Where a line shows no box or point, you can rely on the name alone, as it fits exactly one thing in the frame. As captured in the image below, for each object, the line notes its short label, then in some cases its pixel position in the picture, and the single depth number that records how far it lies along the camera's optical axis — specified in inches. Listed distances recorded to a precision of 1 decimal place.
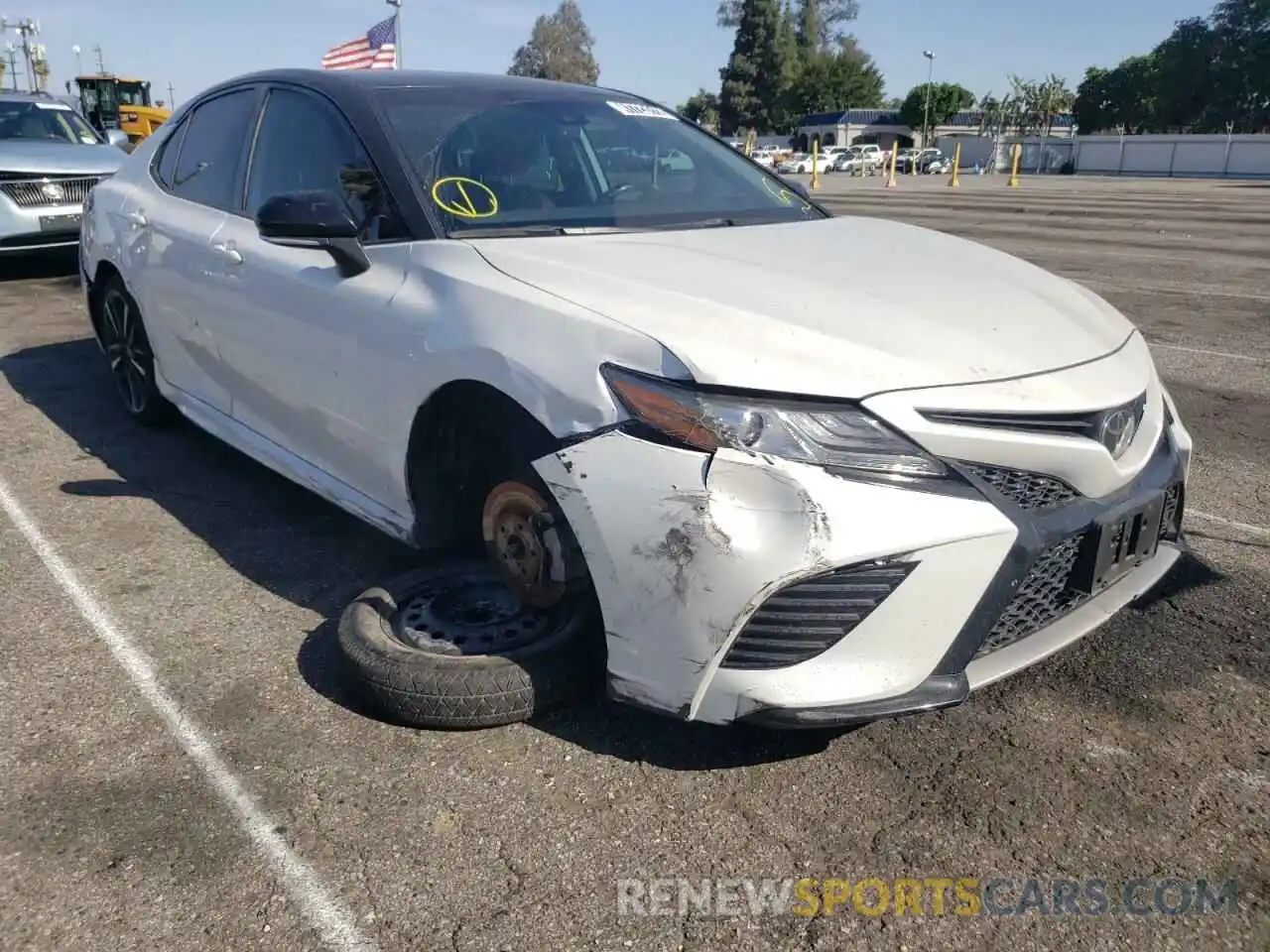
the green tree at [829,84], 3885.3
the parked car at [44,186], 394.3
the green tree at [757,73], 3826.3
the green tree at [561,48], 3737.7
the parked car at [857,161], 2287.2
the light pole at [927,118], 3248.0
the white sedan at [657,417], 88.9
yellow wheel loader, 1181.1
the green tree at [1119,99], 3489.2
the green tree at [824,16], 3966.5
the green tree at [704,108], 4122.5
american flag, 677.3
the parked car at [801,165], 2202.5
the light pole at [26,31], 2832.2
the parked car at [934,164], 2375.7
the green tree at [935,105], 3686.0
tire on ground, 106.7
